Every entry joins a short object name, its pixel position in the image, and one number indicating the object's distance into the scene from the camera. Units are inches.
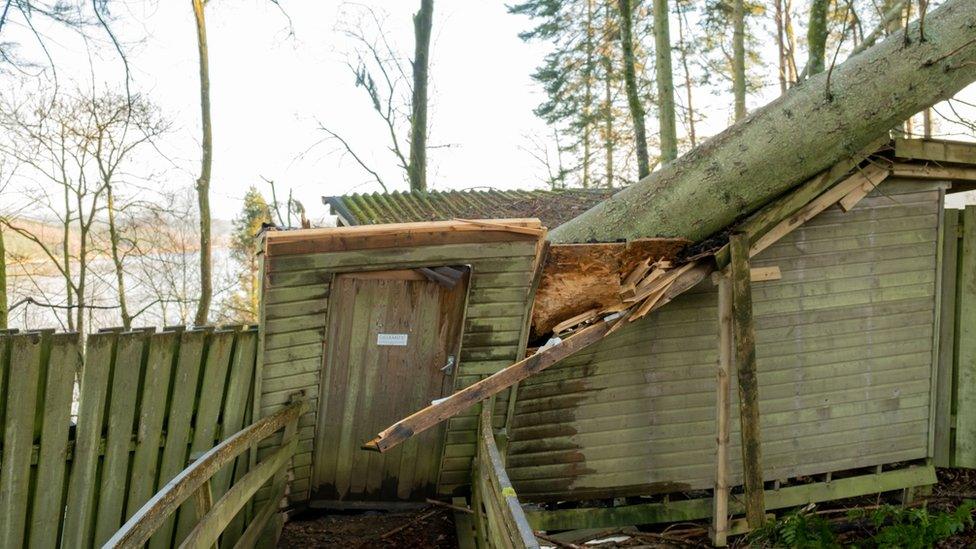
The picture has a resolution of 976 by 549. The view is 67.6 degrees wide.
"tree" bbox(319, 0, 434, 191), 878.4
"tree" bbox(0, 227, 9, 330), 484.4
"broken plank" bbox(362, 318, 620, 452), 193.5
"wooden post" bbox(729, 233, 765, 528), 239.8
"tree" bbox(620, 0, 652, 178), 695.7
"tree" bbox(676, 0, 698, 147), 785.4
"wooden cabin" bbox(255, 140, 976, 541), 235.9
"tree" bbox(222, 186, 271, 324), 1262.3
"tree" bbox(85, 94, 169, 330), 834.8
